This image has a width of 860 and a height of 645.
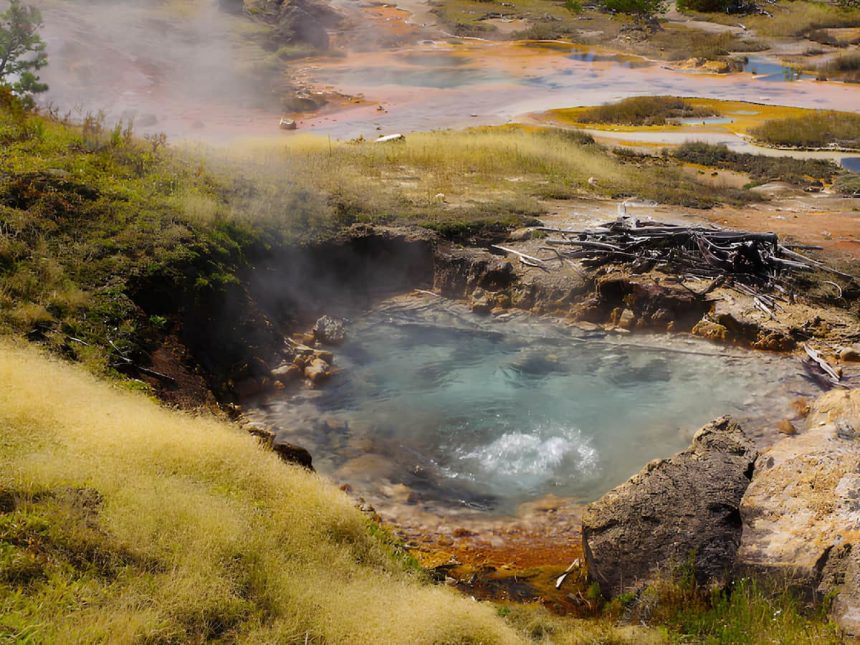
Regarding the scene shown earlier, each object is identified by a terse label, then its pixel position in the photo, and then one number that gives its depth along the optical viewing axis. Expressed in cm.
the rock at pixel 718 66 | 3478
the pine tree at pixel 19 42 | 1287
